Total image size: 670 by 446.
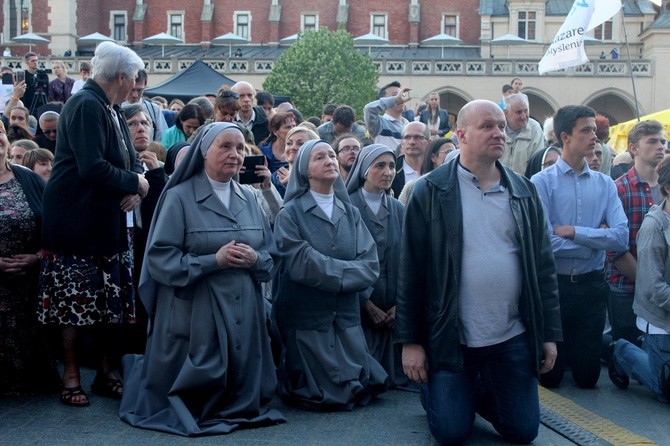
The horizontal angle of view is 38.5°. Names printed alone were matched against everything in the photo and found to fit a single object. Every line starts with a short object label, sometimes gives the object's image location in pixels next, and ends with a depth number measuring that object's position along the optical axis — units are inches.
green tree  1777.8
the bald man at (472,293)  230.2
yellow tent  749.0
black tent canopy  861.2
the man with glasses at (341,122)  450.6
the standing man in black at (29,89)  664.4
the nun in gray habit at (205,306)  253.4
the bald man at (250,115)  450.9
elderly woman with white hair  258.8
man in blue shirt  311.1
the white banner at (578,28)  531.2
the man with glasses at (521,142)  428.5
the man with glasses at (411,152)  408.2
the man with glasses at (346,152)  348.8
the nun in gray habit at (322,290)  278.7
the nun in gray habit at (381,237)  307.4
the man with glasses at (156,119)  431.5
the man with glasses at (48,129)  403.9
